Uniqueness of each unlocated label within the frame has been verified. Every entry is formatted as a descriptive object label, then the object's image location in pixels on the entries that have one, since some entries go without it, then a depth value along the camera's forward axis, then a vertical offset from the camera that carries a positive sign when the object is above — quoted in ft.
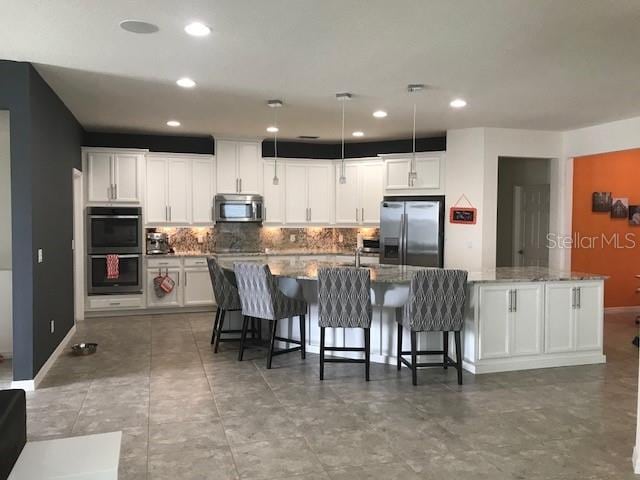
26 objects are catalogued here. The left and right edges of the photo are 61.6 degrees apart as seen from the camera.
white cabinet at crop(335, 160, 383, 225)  27.50 +1.65
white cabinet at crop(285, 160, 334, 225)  27.86 +1.77
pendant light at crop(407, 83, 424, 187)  16.01 +4.19
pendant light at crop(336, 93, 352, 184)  17.22 +4.21
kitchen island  15.78 -2.80
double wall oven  24.06 -1.07
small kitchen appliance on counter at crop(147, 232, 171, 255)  25.61 -0.84
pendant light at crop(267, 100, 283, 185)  18.37 +4.26
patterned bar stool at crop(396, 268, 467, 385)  14.47 -2.07
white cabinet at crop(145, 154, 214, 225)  25.58 +1.77
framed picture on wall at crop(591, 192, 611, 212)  26.14 +1.20
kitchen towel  24.07 -1.82
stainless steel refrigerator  24.63 -0.22
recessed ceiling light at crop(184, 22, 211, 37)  11.16 +4.17
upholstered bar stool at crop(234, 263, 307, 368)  16.01 -2.30
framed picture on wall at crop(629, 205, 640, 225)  26.73 +0.61
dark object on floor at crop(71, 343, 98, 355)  17.94 -4.16
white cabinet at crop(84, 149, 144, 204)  24.23 +2.30
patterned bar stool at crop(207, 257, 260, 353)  18.26 -2.29
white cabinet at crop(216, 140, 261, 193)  26.48 +2.96
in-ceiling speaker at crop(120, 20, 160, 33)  11.02 +4.17
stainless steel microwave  26.35 +0.90
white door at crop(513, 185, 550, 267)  25.99 +0.07
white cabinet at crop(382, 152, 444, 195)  24.84 +2.53
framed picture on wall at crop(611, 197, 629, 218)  26.55 +0.97
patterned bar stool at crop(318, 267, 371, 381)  14.80 -1.99
